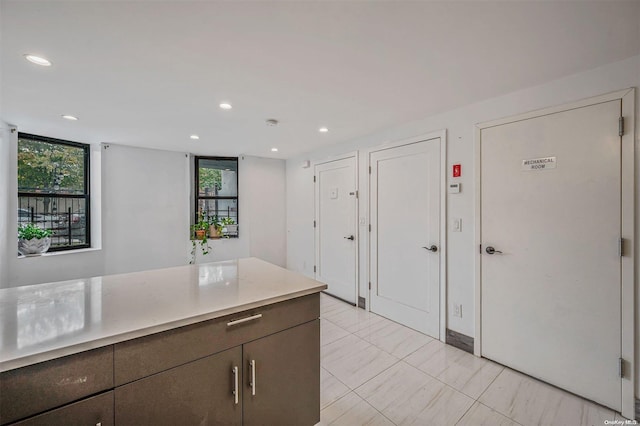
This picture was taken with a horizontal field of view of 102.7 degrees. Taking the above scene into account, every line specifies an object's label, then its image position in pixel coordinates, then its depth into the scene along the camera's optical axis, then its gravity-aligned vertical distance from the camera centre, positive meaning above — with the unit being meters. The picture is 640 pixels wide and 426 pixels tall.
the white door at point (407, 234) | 2.67 -0.25
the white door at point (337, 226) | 3.60 -0.21
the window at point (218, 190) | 4.66 +0.40
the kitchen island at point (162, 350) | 0.83 -0.54
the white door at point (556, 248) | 1.72 -0.27
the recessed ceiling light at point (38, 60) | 1.60 +0.97
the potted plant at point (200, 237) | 4.47 -0.44
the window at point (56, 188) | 3.25 +0.32
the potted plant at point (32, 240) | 3.13 -0.35
